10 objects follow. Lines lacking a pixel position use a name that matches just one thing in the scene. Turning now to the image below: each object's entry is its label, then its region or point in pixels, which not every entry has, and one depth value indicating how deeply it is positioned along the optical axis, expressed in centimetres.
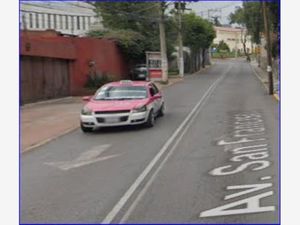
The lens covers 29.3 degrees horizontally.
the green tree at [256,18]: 3484
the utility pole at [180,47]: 5294
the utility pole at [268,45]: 3025
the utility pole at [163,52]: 4391
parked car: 4823
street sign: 4500
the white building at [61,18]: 6662
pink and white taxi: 1571
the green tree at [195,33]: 6606
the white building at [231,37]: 14962
